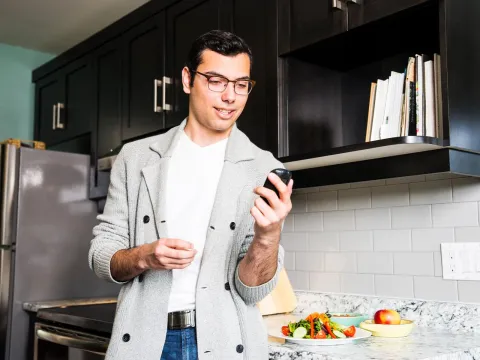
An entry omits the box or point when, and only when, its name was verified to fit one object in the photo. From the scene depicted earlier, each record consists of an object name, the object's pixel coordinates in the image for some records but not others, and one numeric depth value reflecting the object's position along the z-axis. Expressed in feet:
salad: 5.60
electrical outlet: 6.19
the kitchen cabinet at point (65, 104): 10.84
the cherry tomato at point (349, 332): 5.65
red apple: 6.11
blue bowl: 6.50
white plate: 5.45
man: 4.40
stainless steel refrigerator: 9.64
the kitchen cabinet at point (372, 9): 5.74
